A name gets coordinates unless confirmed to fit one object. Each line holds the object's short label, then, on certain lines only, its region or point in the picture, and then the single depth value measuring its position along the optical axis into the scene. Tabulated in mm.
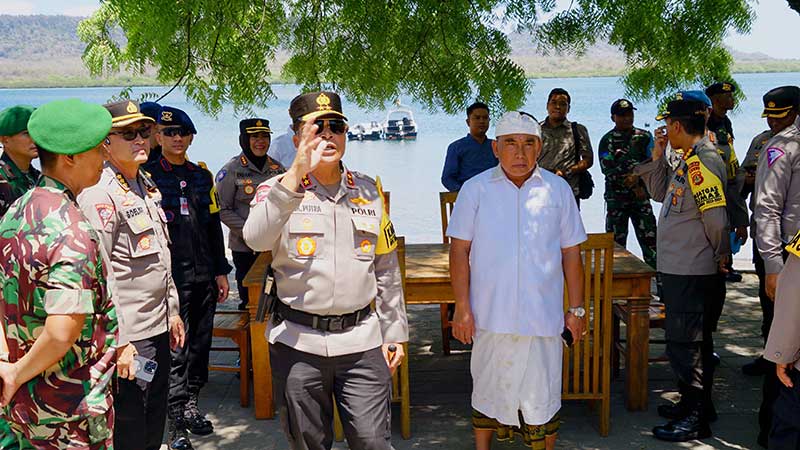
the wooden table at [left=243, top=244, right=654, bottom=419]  4793
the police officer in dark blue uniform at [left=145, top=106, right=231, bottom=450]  4605
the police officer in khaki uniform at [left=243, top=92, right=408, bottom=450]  3289
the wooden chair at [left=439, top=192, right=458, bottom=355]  6105
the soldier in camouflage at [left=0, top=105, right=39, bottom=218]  4469
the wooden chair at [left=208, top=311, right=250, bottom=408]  5270
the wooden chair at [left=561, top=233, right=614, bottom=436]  4504
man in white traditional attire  4004
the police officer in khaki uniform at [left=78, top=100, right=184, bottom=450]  3516
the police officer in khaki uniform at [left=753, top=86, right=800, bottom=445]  4297
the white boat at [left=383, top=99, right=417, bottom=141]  35688
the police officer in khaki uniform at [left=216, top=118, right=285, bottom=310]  5746
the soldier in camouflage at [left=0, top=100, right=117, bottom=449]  2578
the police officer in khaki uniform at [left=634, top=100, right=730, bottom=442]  4492
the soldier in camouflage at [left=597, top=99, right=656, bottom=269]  7684
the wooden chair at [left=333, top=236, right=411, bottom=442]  4762
